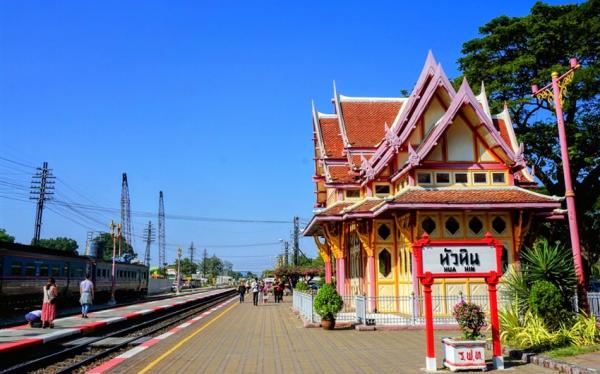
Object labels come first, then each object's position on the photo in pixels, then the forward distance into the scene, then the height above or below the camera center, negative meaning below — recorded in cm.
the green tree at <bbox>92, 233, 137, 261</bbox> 12544 +924
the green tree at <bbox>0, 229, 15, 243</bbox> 8053 +702
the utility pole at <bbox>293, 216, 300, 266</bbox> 7125 +636
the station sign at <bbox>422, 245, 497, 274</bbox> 981 +40
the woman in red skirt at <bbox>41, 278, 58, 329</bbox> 1727 -77
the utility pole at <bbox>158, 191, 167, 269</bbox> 9788 +1167
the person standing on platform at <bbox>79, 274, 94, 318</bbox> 2179 -53
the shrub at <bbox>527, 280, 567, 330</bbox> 1132 -50
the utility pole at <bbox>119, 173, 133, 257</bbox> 8156 +1138
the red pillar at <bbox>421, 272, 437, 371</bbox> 927 -79
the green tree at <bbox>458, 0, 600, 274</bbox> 2602 +1077
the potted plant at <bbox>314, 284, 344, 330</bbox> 1625 -74
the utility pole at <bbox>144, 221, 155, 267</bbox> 8756 +671
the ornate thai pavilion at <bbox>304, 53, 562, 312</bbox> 1778 +323
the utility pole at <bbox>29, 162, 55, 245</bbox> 4238 +748
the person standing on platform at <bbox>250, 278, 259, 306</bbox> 3397 -77
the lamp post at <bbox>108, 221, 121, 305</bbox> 3724 -14
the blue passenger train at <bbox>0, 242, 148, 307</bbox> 2264 +46
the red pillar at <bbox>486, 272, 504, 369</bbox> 950 -75
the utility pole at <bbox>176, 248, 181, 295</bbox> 6829 +64
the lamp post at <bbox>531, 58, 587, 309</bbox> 1220 +225
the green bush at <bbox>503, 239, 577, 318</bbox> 1224 +13
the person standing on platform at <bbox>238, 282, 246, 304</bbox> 3981 -76
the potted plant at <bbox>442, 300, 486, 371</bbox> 916 -109
